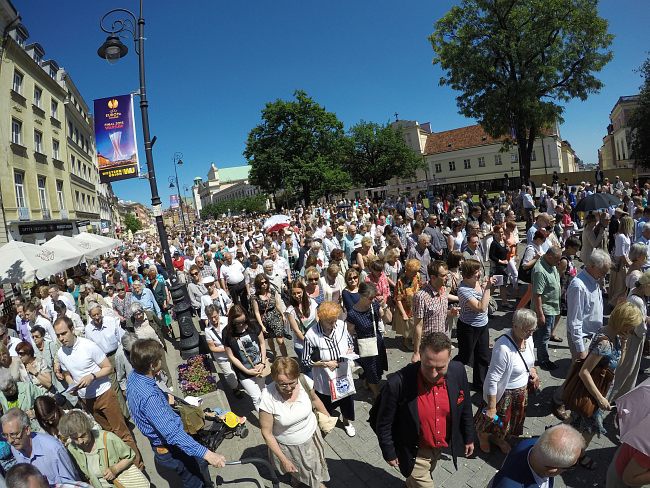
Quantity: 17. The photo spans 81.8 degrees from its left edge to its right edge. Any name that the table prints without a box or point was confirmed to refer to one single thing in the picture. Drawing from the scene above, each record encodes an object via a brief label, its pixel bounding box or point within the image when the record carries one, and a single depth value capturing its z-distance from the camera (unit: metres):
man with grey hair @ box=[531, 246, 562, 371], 4.94
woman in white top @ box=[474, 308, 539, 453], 3.41
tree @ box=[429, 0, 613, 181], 22.02
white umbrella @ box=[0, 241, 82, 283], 8.93
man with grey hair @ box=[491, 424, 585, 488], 1.99
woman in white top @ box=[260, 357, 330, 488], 3.04
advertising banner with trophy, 7.89
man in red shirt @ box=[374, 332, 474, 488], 2.79
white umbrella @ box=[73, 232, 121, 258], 12.76
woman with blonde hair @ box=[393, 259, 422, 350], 5.98
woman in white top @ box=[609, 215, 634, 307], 6.34
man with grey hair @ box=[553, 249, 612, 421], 3.99
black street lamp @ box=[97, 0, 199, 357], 6.68
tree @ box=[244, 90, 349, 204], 43.25
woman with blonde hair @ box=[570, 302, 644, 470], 3.20
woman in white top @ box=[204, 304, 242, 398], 5.08
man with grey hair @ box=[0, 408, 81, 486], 2.82
